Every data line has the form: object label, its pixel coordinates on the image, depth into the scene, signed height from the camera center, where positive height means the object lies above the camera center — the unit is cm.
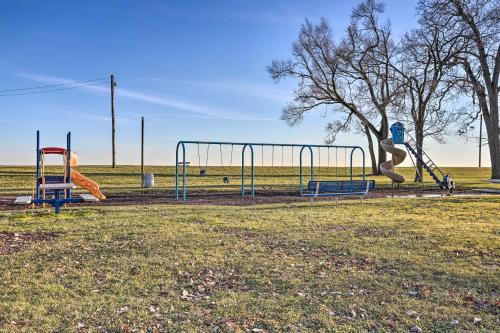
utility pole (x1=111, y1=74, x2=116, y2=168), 3638 +423
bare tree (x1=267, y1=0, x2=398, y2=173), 3353 +768
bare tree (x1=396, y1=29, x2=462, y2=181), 2928 +619
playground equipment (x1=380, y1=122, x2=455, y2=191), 2348 +109
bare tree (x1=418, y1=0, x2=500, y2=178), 2745 +776
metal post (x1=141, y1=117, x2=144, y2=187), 2669 +172
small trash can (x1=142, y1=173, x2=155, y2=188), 2288 -29
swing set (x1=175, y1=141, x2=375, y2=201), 1579 -27
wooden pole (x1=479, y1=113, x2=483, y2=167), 4688 +460
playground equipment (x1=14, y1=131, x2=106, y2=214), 1386 -10
